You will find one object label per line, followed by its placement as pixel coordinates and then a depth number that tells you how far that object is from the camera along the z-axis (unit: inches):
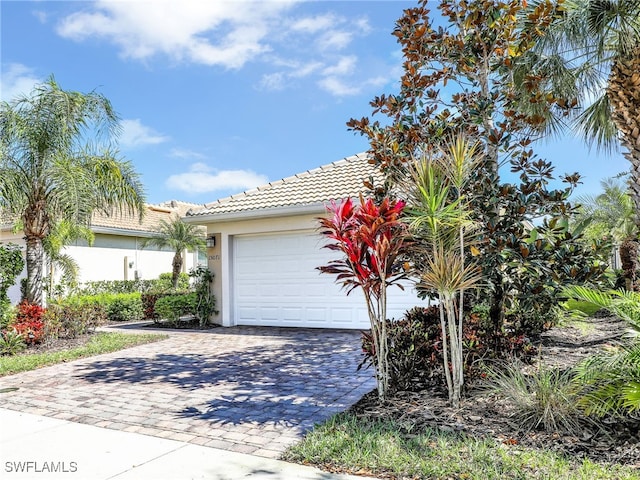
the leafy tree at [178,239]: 714.2
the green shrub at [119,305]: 594.9
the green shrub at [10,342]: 353.1
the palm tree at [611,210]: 806.5
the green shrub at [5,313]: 365.7
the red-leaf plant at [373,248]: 193.2
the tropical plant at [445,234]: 184.7
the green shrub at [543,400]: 161.8
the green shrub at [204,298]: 504.1
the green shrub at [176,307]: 516.6
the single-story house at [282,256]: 447.8
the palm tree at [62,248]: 430.3
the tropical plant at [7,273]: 368.8
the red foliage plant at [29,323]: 372.8
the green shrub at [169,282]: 753.4
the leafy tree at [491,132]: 207.3
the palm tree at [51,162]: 377.4
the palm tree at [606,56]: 312.7
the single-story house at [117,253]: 688.4
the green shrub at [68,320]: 394.7
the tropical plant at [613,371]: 155.2
